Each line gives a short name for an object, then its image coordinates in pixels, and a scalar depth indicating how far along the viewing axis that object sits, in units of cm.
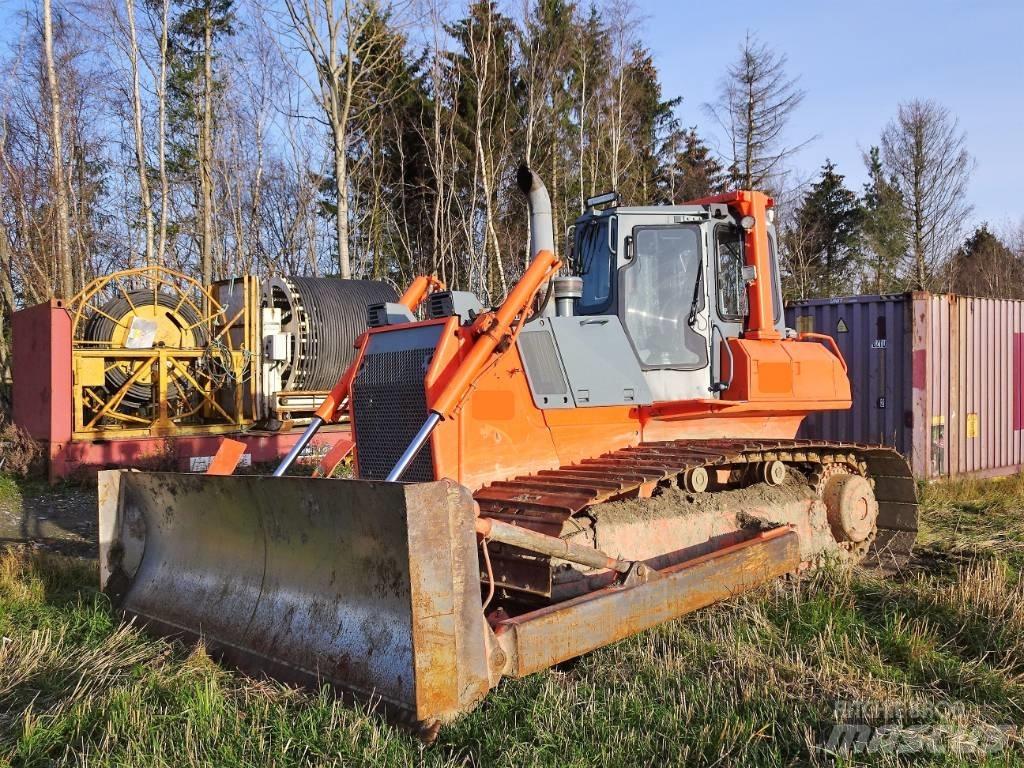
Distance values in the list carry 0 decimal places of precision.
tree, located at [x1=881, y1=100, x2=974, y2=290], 3319
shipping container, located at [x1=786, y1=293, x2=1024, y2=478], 988
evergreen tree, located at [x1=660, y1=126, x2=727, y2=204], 3259
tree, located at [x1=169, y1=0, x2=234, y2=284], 2389
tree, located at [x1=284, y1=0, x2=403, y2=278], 1958
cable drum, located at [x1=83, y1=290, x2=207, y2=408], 1286
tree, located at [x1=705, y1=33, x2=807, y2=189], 2803
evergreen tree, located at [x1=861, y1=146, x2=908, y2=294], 3275
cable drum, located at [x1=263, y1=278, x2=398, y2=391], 1370
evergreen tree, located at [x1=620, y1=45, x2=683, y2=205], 2878
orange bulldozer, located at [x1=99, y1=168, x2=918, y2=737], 388
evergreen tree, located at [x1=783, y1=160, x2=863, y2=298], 3544
